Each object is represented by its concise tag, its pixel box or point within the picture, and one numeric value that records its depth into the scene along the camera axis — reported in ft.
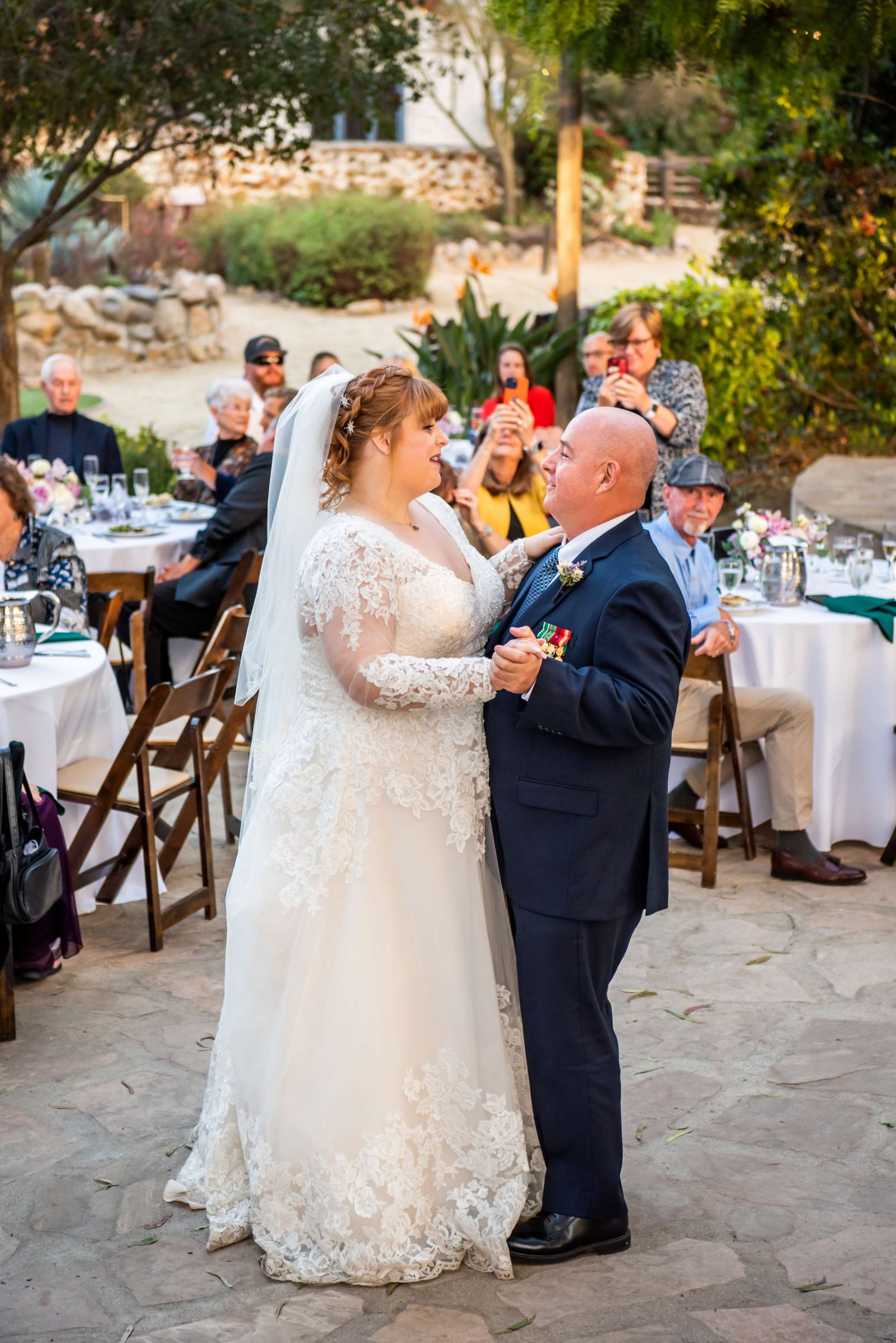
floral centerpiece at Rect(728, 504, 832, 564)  19.40
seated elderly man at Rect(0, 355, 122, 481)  27.04
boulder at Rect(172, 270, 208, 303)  64.54
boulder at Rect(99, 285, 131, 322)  63.77
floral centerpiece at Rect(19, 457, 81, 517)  24.23
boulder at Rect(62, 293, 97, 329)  62.39
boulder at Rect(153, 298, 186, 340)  64.18
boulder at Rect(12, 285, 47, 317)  61.41
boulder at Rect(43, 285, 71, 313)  62.08
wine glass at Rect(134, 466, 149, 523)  25.31
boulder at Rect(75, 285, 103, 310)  63.46
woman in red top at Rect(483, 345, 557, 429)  26.78
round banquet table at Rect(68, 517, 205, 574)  23.26
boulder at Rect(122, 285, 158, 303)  64.23
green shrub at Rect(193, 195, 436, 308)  72.49
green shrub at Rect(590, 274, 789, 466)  36.45
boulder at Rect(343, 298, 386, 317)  71.20
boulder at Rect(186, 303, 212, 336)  64.80
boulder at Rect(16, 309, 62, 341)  61.46
